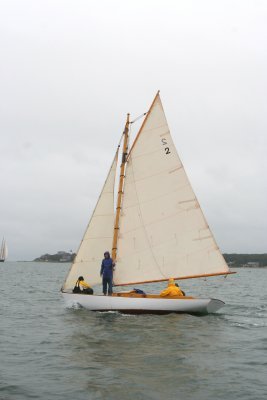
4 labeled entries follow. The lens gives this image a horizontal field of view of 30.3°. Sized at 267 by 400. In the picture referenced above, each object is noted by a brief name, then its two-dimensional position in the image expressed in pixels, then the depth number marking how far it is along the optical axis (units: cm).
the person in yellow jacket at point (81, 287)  2625
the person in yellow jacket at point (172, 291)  2456
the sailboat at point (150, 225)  2620
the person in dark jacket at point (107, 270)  2544
